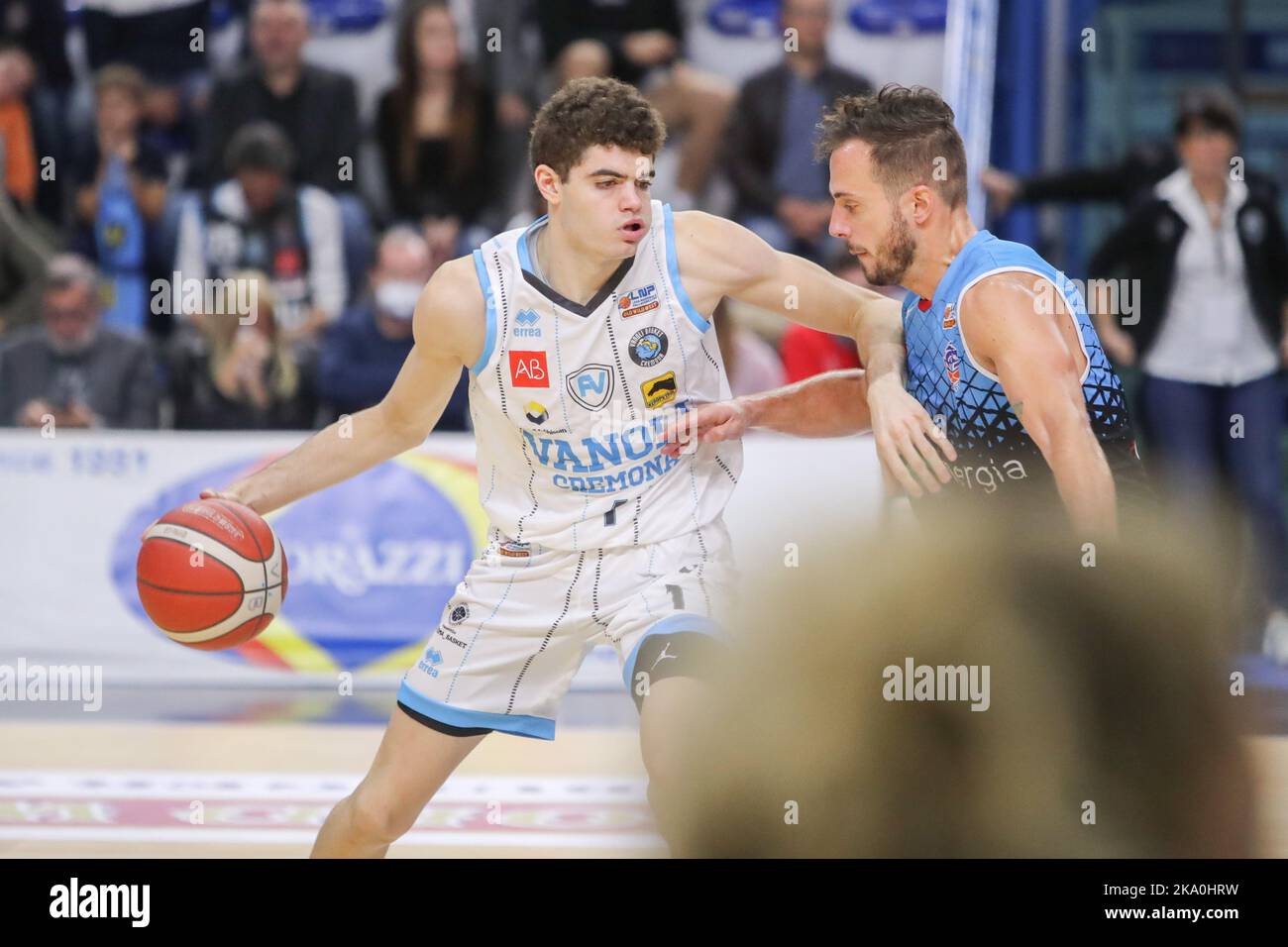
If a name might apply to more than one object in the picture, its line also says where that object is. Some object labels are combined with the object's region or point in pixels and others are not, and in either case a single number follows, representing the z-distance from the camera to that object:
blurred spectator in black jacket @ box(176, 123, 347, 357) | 8.45
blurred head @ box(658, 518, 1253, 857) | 3.04
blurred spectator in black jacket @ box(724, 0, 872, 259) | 8.49
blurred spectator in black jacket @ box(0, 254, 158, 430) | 8.28
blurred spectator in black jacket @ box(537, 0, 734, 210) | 8.69
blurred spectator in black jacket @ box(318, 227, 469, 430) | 8.23
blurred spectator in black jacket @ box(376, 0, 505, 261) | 8.62
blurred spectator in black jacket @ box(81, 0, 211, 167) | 9.02
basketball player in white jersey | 4.10
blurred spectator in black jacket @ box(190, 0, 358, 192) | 8.81
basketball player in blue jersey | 3.65
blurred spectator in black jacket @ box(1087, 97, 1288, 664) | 7.70
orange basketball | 4.20
